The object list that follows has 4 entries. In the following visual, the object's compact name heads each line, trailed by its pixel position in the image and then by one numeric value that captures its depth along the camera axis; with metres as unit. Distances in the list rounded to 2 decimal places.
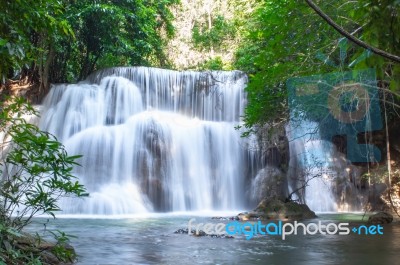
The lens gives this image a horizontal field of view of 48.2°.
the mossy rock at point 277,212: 9.84
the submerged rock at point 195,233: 7.14
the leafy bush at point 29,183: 3.43
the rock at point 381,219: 8.88
